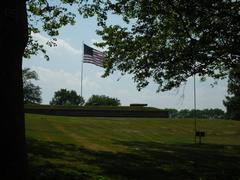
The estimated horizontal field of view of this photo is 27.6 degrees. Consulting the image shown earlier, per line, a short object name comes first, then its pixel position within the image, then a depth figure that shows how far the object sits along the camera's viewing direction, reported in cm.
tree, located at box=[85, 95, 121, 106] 14485
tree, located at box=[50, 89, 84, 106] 15625
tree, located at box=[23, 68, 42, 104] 13375
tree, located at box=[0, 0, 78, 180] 873
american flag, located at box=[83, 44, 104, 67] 4775
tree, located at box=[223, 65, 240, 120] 6500
